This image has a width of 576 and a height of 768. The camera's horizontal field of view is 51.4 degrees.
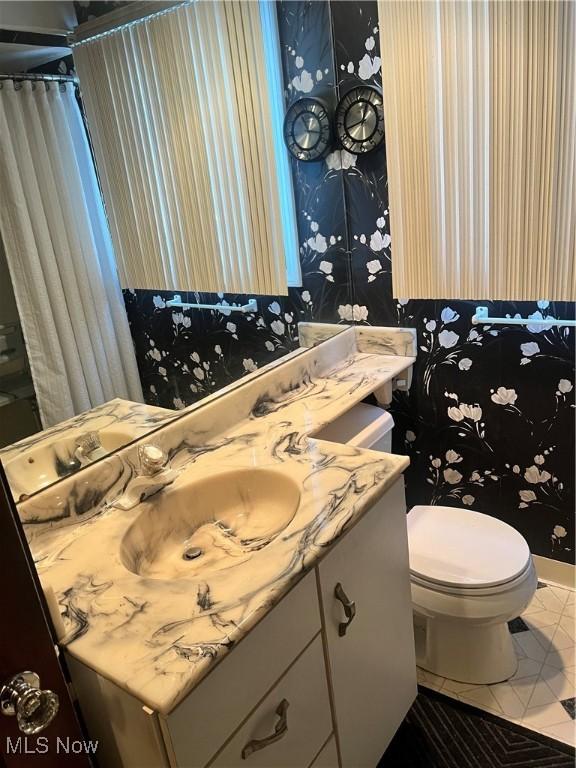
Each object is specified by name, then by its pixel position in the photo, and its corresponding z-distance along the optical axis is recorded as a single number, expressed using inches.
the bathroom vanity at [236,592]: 34.9
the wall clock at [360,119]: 77.1
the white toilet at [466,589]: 64.1
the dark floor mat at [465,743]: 62.2
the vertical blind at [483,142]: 64.6
